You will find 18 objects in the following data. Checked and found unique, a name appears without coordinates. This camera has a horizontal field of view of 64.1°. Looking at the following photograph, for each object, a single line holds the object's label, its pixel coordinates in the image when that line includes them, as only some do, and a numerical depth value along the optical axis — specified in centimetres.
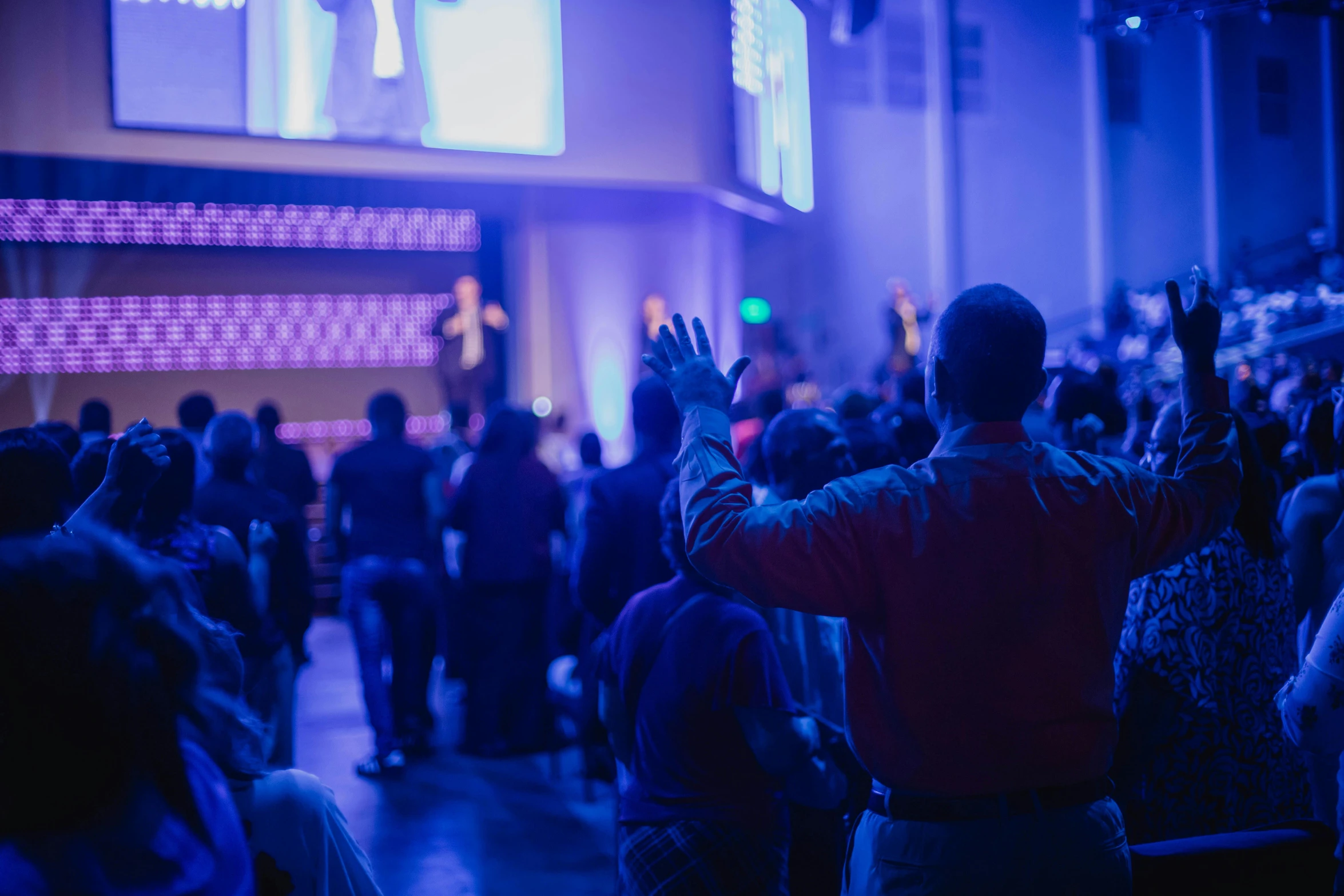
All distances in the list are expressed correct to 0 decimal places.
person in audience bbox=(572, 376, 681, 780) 367
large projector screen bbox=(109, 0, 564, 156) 909
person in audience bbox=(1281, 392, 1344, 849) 254
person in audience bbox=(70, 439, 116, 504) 284
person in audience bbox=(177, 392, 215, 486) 487
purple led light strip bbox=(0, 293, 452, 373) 1066
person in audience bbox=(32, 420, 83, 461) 352
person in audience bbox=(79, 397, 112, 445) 513
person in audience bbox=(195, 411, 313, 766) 357
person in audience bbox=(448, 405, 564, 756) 482
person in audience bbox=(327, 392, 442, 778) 477
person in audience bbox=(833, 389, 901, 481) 357
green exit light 1442
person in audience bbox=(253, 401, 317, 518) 623
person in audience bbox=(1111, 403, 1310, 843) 206
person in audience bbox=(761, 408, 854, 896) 255
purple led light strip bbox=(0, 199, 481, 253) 1043
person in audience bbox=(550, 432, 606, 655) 515
